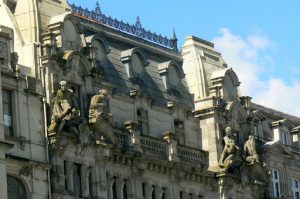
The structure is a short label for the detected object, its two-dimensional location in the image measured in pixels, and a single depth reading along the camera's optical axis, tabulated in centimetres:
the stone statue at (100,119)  7562
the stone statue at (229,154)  8569
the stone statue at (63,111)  7325
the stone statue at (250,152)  8750
